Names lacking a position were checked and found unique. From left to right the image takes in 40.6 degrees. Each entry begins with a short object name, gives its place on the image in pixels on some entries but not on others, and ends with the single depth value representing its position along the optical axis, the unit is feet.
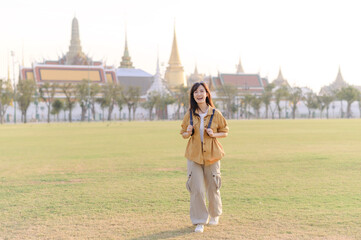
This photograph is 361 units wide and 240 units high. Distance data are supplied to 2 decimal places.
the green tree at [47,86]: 186.70
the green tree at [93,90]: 189.09
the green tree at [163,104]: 216.33
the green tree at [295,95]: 232.53
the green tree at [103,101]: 195.84
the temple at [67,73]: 223.92
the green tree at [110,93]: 194.90
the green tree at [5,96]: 173.24
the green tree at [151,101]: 212.43
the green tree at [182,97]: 215.65
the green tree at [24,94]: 174.70
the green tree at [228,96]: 223.30
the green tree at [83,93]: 185.44
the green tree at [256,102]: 224.74
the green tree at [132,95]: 199.31
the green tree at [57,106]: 187.48
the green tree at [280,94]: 229.84
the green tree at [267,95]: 226.99
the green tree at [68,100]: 179.69
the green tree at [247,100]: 225.56
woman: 17.22
